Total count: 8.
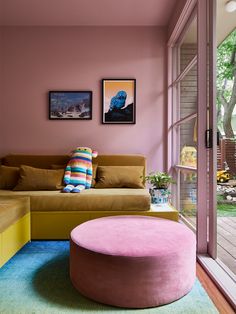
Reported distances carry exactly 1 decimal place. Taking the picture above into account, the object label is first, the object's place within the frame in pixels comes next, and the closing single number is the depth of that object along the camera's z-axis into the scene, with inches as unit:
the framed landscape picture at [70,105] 145.7
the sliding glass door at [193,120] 90.3
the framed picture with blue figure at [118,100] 145.6
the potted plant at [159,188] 122.2
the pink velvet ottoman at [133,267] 60.7
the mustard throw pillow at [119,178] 126.0
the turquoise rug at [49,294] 60.5
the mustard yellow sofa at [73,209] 107.3
